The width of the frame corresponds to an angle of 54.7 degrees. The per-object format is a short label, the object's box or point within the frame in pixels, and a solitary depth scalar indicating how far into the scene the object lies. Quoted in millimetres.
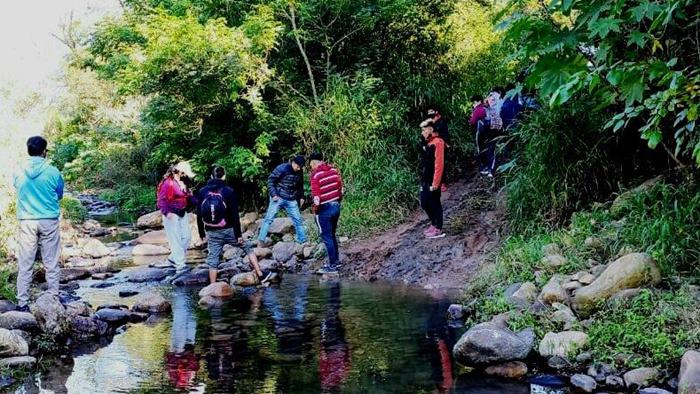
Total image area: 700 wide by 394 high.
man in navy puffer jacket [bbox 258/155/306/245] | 12148
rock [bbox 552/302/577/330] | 6012
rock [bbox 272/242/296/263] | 12023
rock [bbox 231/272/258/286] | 10359
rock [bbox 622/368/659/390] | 5059
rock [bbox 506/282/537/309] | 6660
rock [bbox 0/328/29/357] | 6262
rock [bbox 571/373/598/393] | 5172
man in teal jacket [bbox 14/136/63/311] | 7594
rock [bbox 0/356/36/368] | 6113
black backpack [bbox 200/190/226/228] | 9914
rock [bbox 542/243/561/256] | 7367
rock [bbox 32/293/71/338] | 7094
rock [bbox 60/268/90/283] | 11491
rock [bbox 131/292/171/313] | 8602
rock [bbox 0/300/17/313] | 7727
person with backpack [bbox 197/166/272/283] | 9953
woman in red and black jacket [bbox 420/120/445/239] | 10492
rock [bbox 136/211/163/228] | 18547
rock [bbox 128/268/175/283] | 11228
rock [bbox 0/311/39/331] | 6875
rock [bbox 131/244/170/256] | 14391
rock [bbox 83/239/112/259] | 14273
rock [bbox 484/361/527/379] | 5566
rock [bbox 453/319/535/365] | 5703
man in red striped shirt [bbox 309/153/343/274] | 10594
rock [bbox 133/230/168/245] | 15569
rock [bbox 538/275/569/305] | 6375
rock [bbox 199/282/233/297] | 9383
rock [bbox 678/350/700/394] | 4691
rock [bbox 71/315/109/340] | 7324
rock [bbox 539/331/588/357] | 5652
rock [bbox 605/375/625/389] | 5141
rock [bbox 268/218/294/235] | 13453
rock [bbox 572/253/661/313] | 6043
